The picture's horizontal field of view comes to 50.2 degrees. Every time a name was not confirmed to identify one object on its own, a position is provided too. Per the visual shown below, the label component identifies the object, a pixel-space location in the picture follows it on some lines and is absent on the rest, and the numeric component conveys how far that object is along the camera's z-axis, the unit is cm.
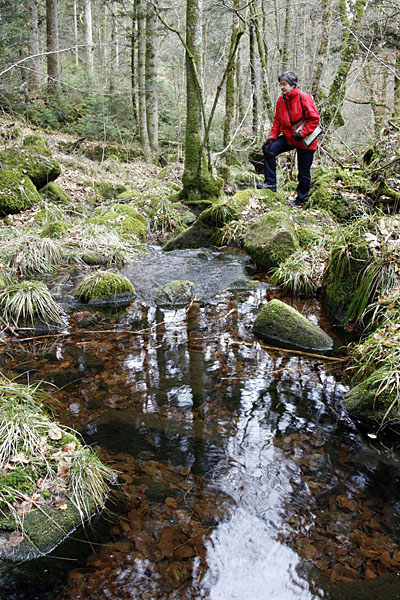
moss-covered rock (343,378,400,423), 342
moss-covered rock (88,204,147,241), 893
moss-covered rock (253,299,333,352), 488
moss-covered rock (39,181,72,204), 1002
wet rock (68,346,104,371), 447
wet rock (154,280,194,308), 636
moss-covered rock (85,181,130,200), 1180
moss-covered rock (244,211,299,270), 719
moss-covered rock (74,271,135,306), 633
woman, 765
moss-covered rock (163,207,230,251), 911
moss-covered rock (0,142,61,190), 948
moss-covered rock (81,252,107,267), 767
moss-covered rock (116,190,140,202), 1125
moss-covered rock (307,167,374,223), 886
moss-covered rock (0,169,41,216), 884
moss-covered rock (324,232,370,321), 510
